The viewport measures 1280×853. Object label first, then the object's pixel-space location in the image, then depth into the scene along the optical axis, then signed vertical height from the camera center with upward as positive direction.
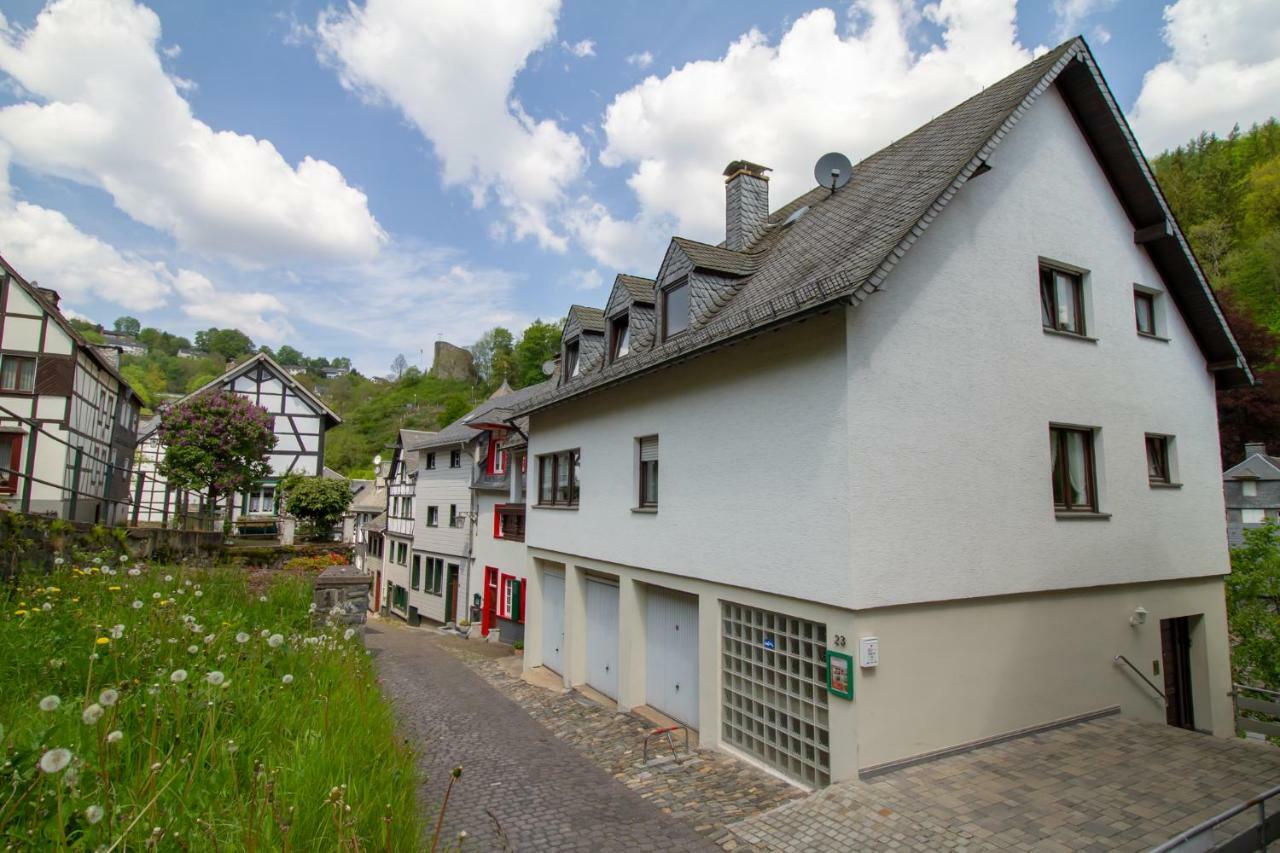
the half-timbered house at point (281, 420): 30.33 +3.56
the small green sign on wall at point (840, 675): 7.62 -1.93
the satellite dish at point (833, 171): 12.75 +6.41
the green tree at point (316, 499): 28.73 -0.16
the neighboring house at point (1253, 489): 33.06 +1.34
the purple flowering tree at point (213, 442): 20.12 +1.55
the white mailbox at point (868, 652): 7.59 -1.64
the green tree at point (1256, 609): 14.49 -2.13
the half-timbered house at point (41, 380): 18.80 +3.15
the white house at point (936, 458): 8.02 +0.72
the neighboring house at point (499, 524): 23.27 -0.92
